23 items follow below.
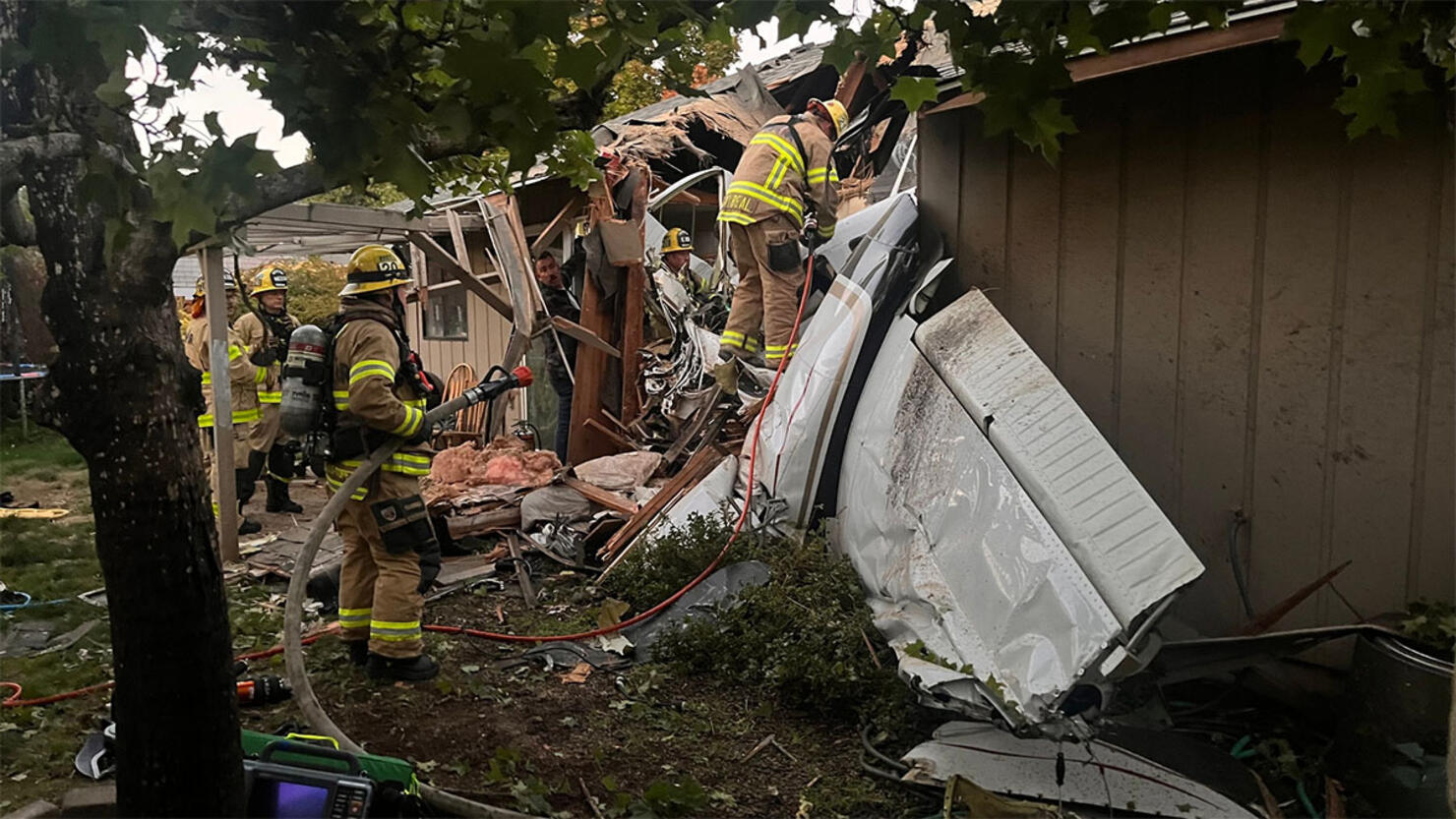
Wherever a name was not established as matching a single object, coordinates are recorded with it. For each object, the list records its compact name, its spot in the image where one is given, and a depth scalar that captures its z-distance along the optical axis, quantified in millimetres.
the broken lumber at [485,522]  7246
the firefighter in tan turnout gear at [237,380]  8398
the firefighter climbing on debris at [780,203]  6582
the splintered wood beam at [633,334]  8531
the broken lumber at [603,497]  6949
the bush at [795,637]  4227
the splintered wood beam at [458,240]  9891
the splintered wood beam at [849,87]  7741
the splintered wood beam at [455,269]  7829
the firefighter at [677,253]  9648
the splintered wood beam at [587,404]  8508
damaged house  3617
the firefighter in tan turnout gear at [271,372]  8789
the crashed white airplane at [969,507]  3459
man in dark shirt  8992
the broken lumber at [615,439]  8406
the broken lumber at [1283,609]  3900
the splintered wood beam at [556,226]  8617
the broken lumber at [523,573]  6209
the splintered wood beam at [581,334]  8242
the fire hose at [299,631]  3461
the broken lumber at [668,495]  6520
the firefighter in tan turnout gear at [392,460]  4664
